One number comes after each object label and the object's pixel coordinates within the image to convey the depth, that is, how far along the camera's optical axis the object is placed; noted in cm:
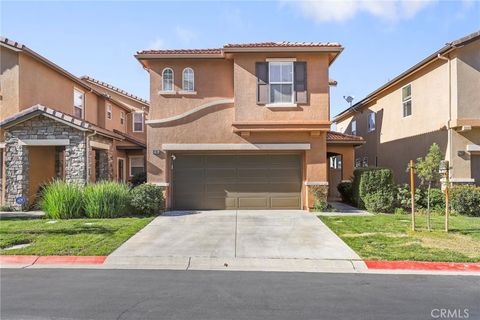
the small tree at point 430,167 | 1156
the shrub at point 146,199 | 1405
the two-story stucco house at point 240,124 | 1514
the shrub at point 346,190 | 1786
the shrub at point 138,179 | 2017
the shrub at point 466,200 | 1446
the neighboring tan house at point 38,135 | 1544
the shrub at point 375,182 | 1544
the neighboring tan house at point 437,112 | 1527
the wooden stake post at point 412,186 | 1105
